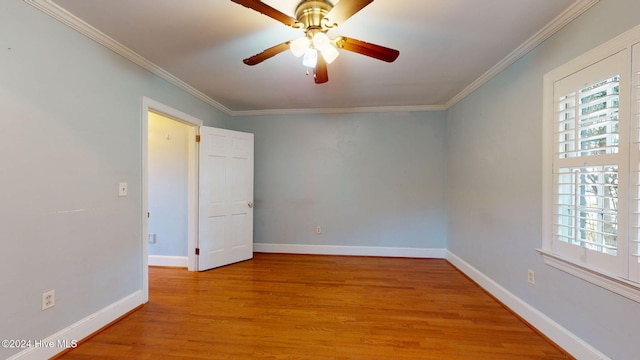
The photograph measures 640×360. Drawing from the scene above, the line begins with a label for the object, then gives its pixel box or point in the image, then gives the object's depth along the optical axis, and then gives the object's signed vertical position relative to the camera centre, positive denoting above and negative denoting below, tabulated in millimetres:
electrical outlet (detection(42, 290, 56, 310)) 1655 -808
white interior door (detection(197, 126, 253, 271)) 3369 -258
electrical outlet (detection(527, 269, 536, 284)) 2086 -820
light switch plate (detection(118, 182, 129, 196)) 2211 -83
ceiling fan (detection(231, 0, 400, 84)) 1518 +927
